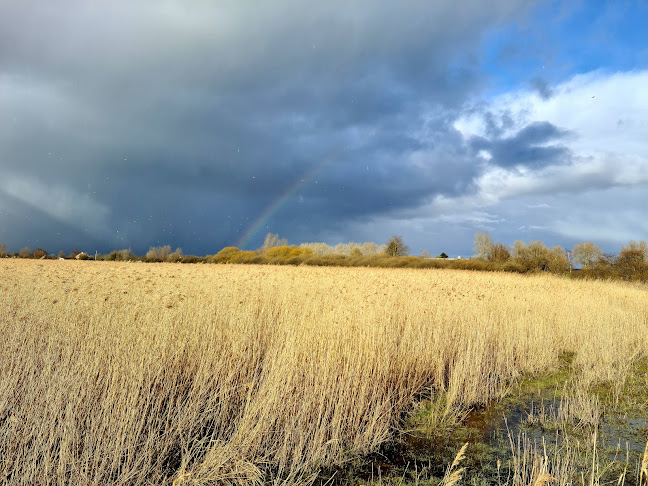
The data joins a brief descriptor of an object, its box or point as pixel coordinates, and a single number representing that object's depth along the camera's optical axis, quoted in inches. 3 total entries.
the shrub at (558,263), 1141.7
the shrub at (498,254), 1371.8
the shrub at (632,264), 960.3
